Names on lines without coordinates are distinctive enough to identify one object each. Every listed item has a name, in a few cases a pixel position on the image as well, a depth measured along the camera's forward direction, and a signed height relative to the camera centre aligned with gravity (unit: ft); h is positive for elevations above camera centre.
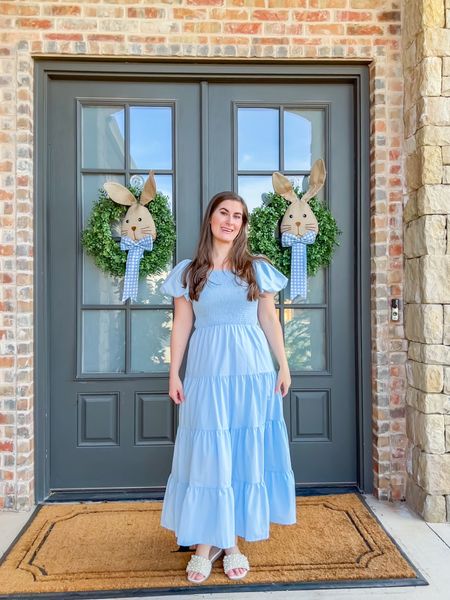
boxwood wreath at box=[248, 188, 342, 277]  10.77 +1.37
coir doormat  7.75 -4.13
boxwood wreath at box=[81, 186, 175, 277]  10.66 +1.33
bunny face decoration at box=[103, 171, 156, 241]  10.56 +1.82
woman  7.68 -1.53
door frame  10.69 +2.87
